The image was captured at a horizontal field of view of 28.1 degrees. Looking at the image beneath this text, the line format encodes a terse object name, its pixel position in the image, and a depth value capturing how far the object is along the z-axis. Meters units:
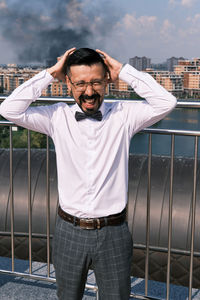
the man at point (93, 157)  2.30
